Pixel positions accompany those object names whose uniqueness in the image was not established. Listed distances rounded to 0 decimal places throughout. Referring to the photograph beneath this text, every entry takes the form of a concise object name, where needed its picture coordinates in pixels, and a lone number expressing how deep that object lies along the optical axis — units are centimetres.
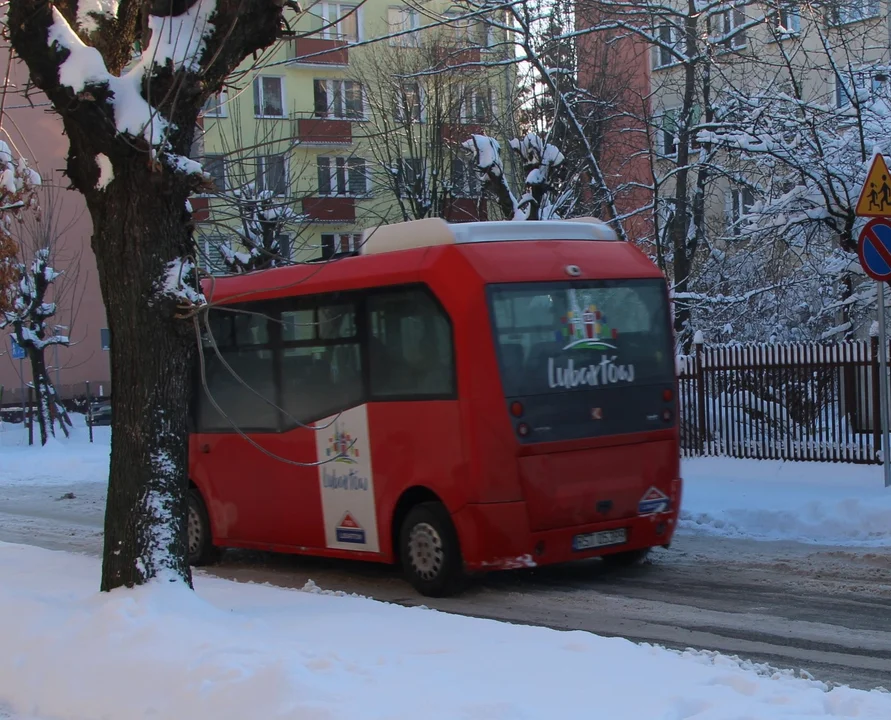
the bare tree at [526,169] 1633
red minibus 880
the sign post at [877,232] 1220
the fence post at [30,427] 3369
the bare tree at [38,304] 3303
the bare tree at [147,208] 724
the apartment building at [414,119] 2259
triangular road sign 1219
